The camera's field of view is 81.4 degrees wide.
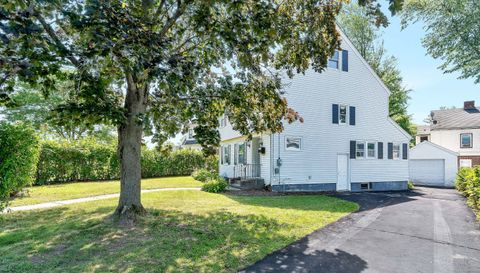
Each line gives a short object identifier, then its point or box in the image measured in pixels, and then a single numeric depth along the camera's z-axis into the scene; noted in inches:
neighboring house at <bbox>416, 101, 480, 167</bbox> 1085.8
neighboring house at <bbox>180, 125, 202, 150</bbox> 1637.6
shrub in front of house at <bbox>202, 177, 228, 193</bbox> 581.8
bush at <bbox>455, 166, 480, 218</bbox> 429.8
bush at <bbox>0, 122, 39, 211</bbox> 315.9
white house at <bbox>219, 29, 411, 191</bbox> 612.7
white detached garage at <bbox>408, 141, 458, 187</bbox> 943.7
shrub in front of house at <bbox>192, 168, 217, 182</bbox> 776.6
